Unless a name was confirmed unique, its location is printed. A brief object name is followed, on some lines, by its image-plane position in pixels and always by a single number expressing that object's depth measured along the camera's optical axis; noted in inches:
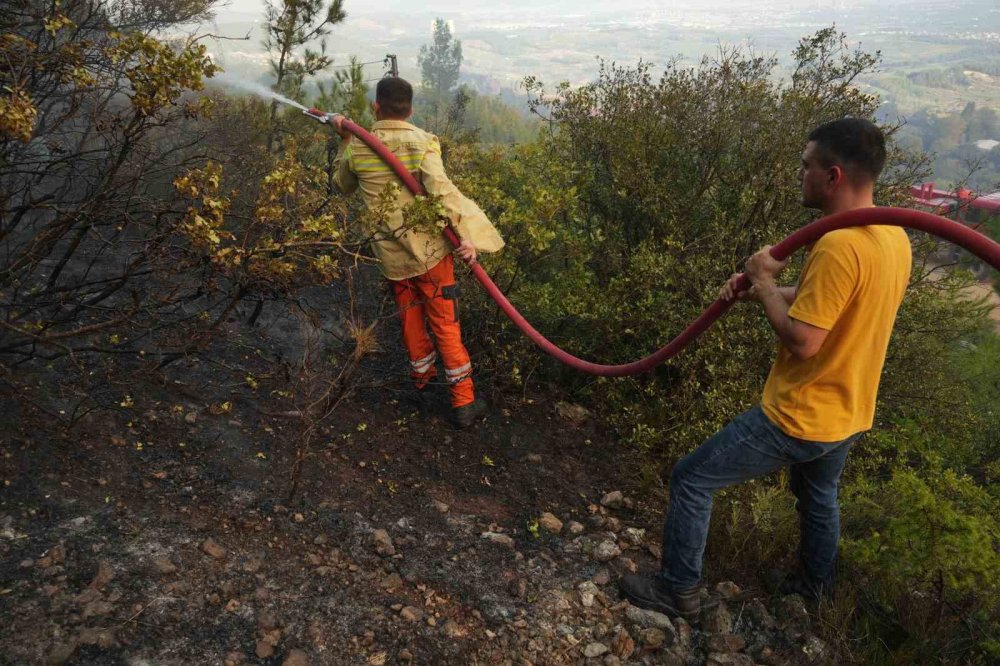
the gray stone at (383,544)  114.7
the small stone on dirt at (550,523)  131.4
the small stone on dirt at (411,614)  101.0
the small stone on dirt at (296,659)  89.6
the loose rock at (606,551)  123.0
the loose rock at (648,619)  107.0
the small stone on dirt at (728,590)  116.5
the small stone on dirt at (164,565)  99.3
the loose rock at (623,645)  102.3
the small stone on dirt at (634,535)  130.3
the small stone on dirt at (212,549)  104.5
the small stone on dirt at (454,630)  100.3
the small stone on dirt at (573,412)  174.2
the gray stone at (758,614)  110.8
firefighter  147.9
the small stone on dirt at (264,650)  90.5
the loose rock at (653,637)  103.5
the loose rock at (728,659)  102.6
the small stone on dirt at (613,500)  142.6
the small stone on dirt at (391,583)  106.9
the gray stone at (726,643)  105.1
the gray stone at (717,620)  108.6
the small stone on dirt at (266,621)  94.7
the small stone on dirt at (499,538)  124.6
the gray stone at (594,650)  101.7
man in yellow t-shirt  83.4
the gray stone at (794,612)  109.3
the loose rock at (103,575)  94.3
